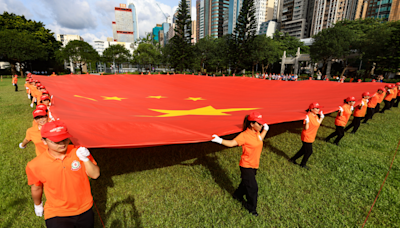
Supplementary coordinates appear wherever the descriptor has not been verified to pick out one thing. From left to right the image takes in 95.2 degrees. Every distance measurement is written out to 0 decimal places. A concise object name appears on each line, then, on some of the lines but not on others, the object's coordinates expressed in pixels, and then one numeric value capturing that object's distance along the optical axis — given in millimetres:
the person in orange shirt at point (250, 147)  3209
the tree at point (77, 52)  47906
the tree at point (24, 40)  34438
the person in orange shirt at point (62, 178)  1947
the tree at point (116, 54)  63734
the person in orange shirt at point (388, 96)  10667
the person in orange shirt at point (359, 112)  7285
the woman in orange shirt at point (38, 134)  3215
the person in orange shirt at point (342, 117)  6273
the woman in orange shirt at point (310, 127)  4875
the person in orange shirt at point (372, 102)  8797
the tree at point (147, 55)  58450
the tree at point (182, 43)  40625
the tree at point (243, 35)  37394
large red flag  3258
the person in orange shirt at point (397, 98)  12498
